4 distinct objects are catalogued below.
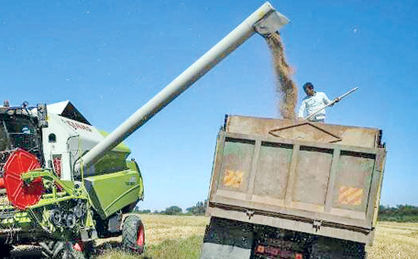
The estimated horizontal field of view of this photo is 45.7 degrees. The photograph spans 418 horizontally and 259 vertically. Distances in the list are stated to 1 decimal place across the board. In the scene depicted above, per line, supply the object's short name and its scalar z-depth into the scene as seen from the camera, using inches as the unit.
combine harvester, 287.0
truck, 233.1
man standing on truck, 315.3
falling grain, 341.7
